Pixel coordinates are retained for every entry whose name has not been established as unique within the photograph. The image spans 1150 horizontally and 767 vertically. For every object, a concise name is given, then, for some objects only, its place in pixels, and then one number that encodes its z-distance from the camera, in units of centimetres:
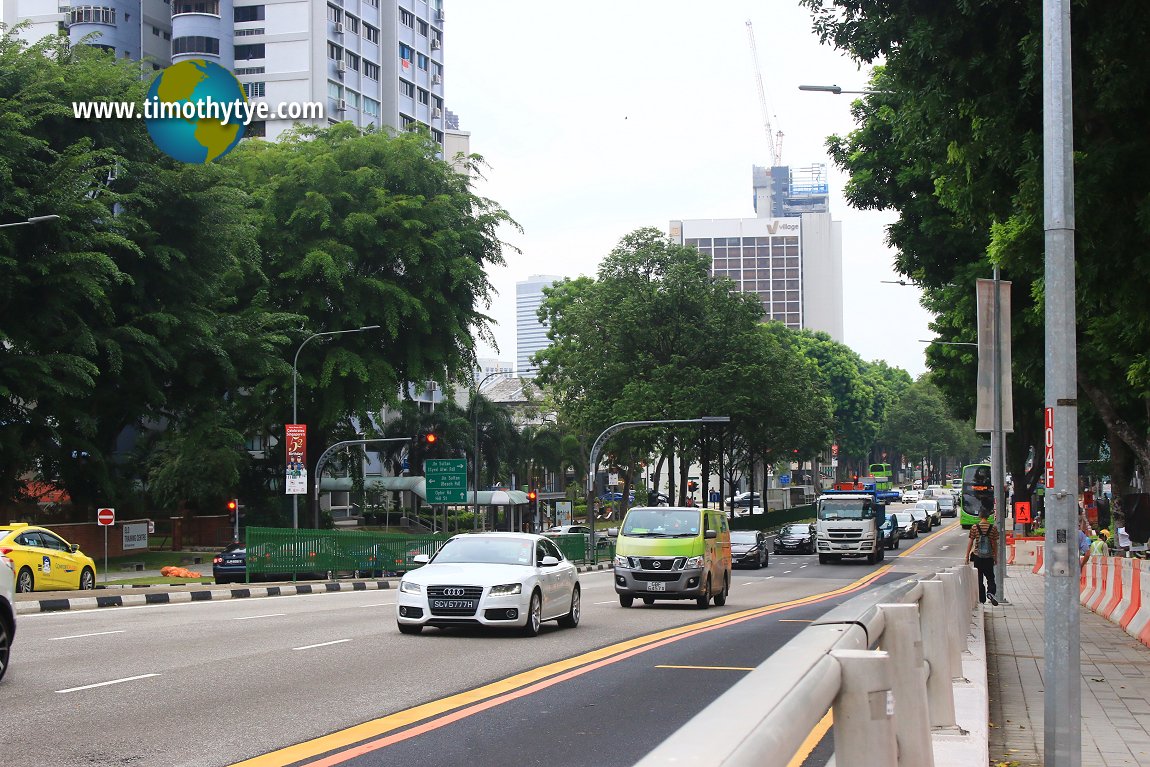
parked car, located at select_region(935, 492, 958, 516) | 10863
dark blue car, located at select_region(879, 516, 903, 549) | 6049
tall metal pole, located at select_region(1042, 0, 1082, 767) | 741
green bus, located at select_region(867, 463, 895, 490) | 11056
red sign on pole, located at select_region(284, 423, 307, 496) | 4019
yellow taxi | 2801
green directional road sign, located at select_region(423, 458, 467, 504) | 5175
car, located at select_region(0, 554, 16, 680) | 1163
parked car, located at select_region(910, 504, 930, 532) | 7744
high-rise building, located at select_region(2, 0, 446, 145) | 8162
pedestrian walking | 2408
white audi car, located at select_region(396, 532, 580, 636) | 1659
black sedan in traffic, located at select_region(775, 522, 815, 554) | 6153
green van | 2380
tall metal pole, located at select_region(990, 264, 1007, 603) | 2058
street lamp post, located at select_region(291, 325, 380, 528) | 4307
